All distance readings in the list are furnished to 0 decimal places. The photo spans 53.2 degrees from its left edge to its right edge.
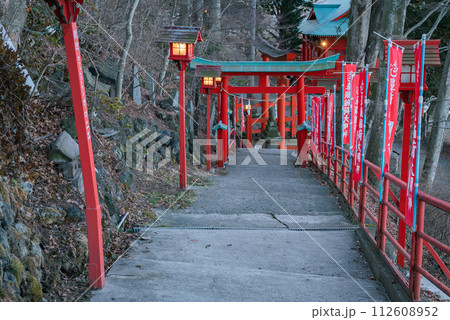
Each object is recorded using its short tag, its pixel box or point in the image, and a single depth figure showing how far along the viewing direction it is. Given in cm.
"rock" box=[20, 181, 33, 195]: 527
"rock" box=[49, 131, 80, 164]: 655
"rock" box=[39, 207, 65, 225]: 519
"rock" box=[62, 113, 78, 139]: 764
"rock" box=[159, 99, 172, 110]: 1875
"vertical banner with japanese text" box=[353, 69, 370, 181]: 730
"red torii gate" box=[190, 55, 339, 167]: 1616
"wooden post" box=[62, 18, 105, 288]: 441
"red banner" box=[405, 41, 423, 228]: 422
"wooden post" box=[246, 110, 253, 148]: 2795
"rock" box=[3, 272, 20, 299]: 353
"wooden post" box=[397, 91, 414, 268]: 673
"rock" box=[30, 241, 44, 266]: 432
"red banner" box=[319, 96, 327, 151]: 1512
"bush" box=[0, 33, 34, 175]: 557
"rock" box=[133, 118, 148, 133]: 1327
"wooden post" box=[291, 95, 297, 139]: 3083
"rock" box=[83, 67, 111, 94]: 1197
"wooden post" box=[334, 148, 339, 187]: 1109
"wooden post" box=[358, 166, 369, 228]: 684
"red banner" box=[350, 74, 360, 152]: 832
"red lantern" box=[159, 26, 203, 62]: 1068
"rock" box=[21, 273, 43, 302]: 387
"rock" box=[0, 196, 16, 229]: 405
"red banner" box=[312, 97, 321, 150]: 1627
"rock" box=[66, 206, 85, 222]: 568
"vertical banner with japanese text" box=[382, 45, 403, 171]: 586
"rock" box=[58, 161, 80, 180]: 654
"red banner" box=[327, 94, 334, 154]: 1288
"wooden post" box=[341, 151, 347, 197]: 950
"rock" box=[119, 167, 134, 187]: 905
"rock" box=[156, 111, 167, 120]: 1724
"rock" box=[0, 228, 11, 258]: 379
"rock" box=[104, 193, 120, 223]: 713
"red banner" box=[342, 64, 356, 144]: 967
